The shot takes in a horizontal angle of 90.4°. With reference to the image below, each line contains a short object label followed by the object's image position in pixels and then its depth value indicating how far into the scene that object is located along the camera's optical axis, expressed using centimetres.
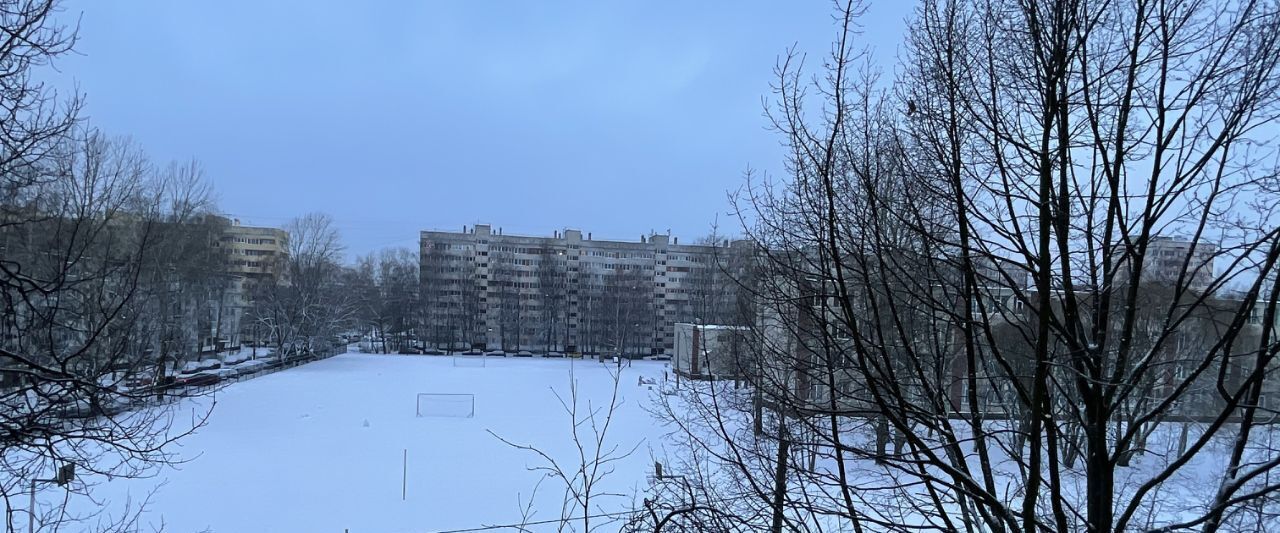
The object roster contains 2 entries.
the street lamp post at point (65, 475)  354
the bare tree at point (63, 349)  318
